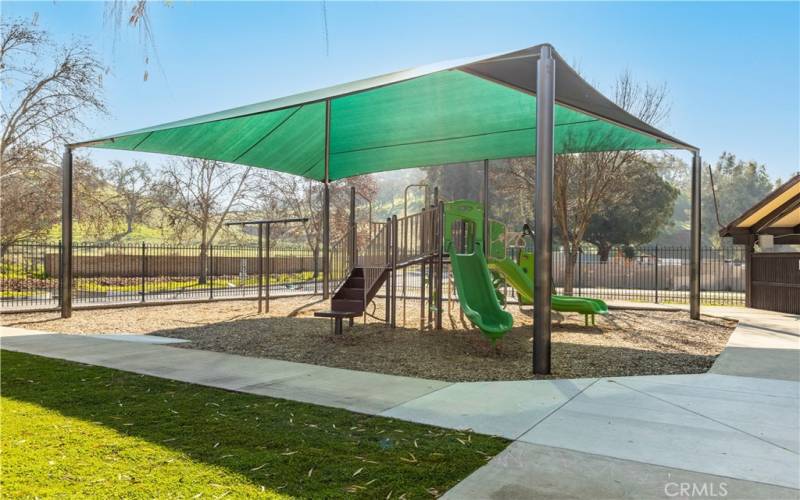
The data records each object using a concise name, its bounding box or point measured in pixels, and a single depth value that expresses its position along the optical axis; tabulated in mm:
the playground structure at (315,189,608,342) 9492
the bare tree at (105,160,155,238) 63531
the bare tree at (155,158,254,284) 29531
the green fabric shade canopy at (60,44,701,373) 6590
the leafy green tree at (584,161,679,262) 36906
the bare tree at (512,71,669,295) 16219
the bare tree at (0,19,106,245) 19359
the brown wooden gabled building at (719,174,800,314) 13414
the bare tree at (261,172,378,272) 33469
